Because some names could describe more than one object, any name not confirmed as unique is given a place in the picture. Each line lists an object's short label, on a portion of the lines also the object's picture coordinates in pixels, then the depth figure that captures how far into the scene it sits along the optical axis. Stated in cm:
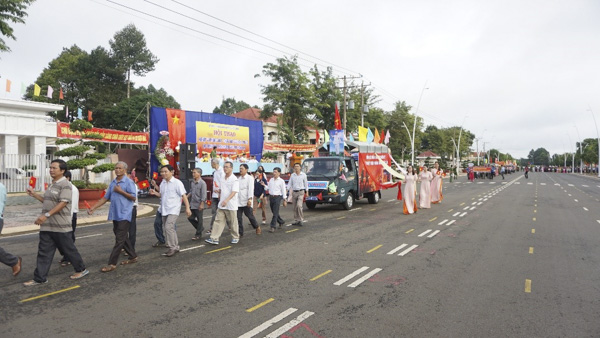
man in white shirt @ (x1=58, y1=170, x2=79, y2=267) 686
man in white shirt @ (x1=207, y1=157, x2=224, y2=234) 932
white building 2355
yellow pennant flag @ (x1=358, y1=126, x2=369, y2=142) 2147
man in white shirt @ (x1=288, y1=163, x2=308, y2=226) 1148
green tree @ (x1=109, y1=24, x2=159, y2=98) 5159
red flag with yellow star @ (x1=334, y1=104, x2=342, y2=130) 2094
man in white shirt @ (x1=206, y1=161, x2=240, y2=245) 861
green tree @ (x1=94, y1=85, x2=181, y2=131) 4354
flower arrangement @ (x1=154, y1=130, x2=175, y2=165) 1875
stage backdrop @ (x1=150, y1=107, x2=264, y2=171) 1927
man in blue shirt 652
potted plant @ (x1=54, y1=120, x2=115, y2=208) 1508
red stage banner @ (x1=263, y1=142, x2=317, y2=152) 3638
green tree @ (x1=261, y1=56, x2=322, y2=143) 3997
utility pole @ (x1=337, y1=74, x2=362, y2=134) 3631
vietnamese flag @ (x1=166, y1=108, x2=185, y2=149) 1990
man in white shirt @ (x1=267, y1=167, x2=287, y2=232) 1080
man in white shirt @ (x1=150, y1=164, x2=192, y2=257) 744
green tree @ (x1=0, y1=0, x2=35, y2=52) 2134
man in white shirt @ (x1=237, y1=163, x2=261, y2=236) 958
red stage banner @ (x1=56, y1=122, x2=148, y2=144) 2460
